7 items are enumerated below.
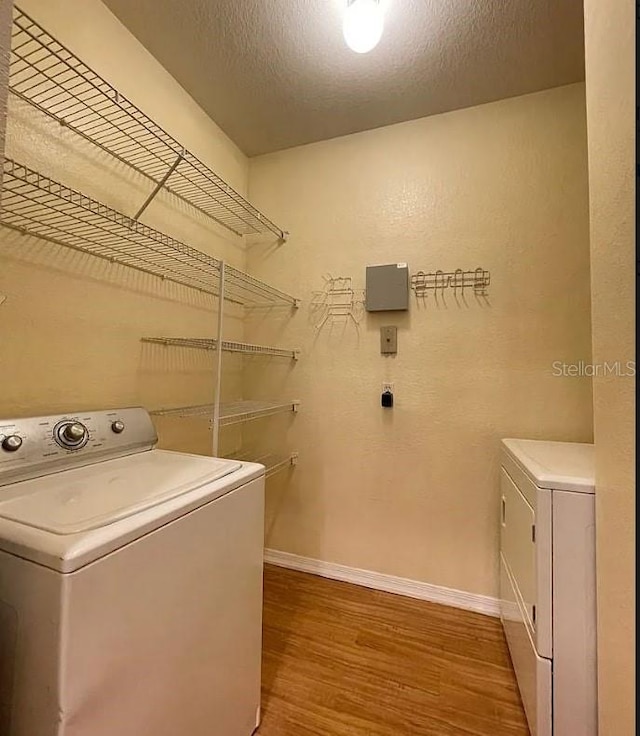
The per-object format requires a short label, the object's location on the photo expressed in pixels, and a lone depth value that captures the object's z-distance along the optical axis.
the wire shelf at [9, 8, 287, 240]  1.14
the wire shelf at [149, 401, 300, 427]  1.61
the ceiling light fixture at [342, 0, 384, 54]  1.25
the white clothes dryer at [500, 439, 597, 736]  1.02
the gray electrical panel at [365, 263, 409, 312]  1.94
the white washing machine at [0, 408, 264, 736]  0.61
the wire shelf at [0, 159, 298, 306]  1.17
